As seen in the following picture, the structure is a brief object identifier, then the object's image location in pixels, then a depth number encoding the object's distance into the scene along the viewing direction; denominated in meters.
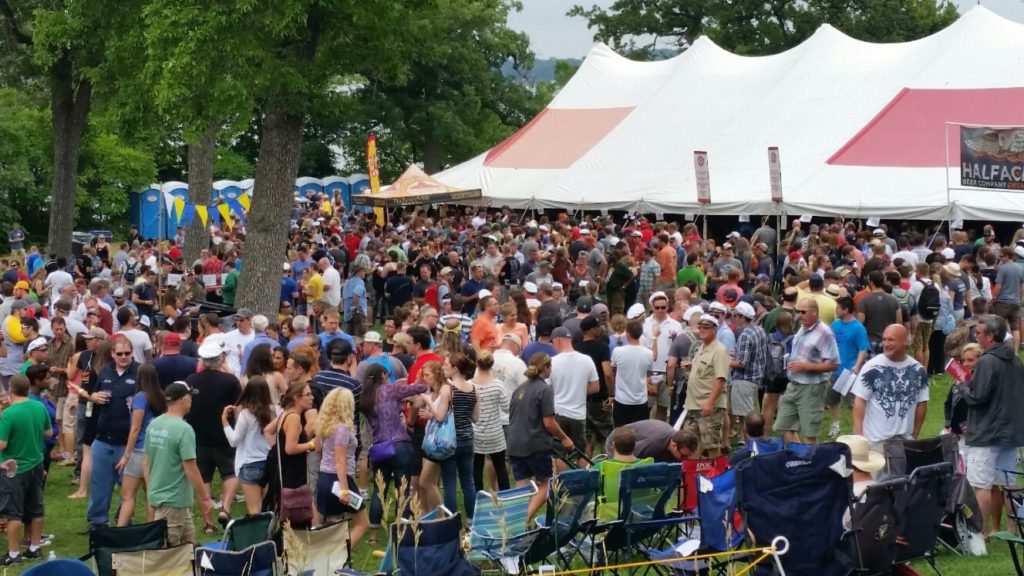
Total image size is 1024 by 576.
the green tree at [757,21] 49.19
